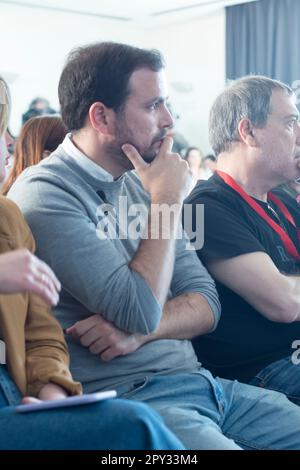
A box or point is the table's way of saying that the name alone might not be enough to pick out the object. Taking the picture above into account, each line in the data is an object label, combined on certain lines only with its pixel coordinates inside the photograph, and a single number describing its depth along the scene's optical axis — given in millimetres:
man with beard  2555
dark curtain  9840
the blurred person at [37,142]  4107
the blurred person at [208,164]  10412
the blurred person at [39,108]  10091
